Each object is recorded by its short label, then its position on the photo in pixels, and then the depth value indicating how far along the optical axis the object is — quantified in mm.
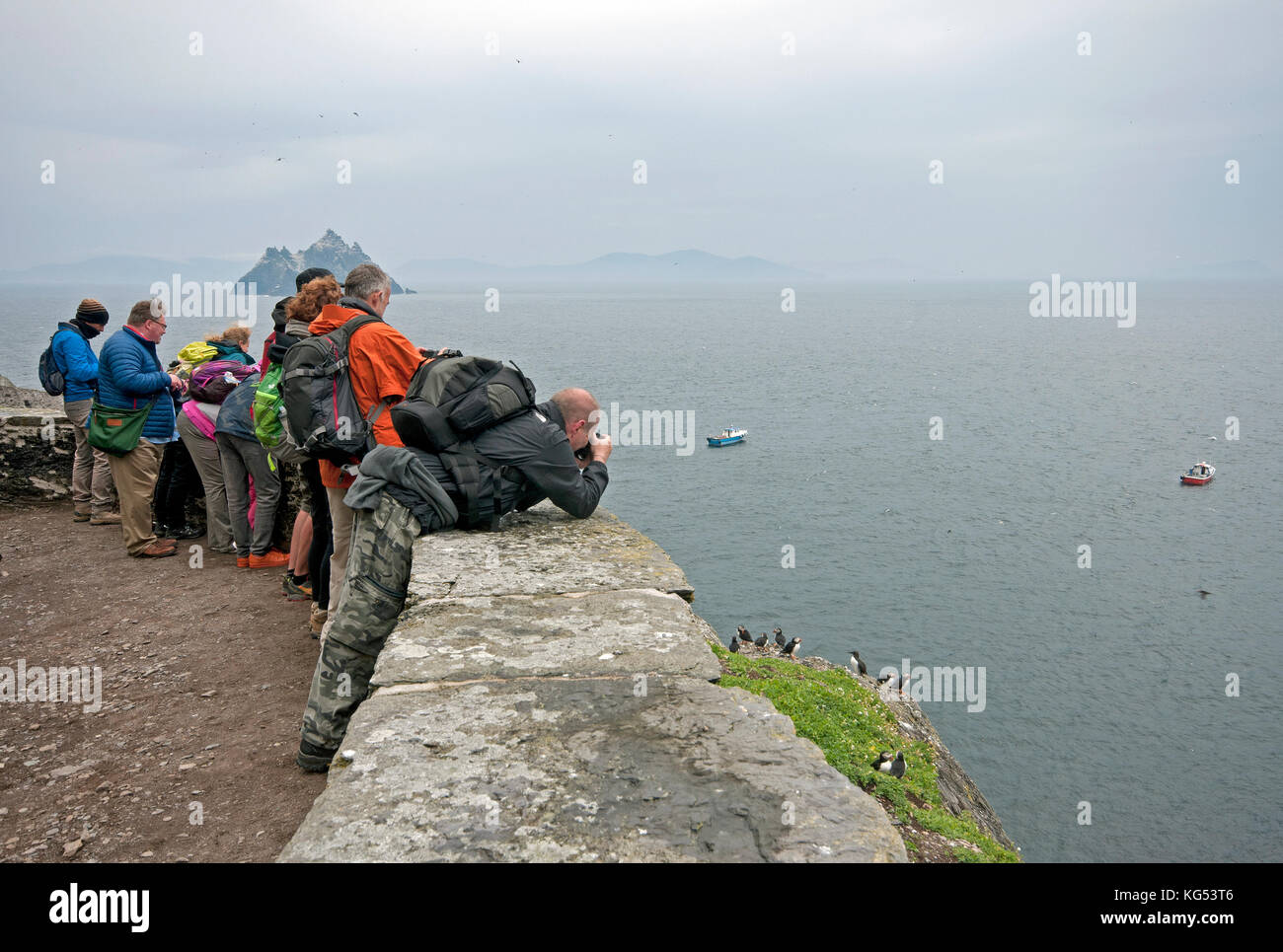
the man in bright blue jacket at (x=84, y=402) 9242
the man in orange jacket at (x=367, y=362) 5672
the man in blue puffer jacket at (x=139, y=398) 8375
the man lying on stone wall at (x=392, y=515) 4410
